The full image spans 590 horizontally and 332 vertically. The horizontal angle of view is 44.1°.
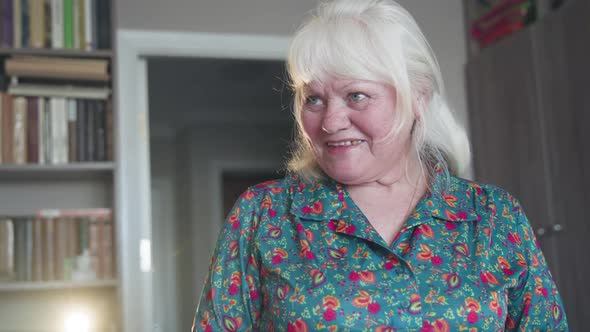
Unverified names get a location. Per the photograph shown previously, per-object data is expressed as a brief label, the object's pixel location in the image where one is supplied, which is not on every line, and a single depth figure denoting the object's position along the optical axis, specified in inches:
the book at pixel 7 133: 100.9
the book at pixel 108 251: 104.6
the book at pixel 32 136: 102.0
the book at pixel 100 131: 104.6
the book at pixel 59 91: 103.3
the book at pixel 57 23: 104.0
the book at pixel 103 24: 105.7
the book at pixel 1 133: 100.7
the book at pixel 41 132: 102.3
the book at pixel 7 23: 103.4
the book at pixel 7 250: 101.7
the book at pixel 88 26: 105.1
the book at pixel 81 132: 103.8
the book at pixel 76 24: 104.8
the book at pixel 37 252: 102.0
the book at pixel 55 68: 102.0
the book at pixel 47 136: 102.6
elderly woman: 45.1
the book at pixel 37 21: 103.9
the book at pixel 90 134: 104.2
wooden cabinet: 102.2
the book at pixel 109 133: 104.2
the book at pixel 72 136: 103.4
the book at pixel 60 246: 102.7
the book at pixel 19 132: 101.2
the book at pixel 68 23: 104.7
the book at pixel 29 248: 101.8
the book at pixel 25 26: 103.8
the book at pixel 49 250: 102.1
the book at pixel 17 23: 103.4
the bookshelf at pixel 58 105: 101.7
